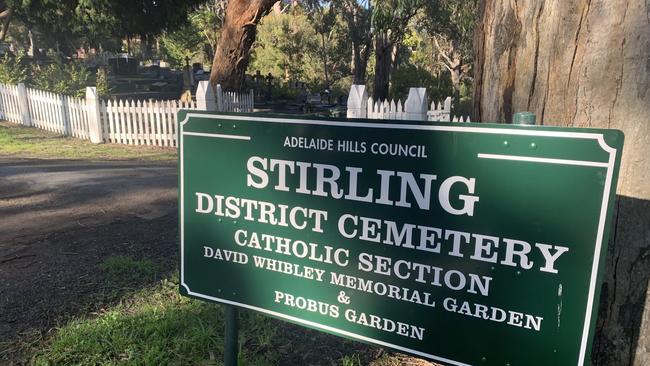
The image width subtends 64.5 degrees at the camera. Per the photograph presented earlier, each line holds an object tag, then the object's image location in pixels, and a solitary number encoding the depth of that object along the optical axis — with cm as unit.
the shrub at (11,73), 1685
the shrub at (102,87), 1537
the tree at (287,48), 3759
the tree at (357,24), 3100
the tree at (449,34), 2414
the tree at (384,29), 1411
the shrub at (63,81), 1536
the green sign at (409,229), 140
